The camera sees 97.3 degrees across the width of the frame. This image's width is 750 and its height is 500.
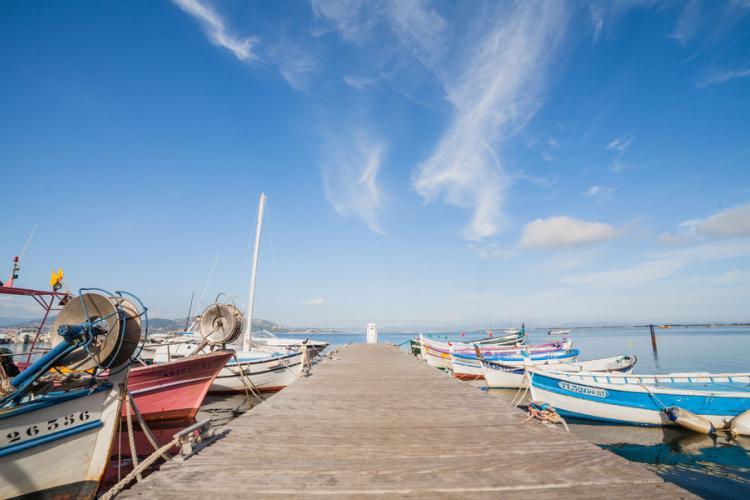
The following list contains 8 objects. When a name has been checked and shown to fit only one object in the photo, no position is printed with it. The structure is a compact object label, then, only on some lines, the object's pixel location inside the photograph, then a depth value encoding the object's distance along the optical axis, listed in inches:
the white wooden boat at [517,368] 749.9
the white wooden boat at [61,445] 214.2
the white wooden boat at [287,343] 1077.9
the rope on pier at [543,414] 222.0
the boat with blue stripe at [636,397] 442.0
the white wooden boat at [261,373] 709.9
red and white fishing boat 459.2
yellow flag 305.4
